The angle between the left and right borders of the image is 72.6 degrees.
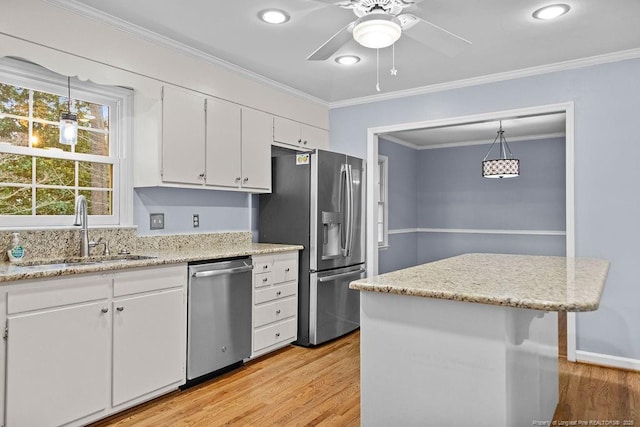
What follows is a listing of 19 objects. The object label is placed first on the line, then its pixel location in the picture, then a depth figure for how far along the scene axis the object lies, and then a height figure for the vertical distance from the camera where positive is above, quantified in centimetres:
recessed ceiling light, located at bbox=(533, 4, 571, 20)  259 +124
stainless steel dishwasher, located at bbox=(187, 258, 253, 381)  290 -72
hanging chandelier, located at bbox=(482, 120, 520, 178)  559 +61
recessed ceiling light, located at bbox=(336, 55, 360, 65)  342 +124
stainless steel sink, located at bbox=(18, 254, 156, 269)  240 -28
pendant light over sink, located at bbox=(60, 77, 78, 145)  258 +52
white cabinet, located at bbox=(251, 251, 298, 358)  348 -73
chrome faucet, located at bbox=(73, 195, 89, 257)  278 -4
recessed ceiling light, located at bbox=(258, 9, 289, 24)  266 +124
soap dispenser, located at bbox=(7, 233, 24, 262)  246 -20
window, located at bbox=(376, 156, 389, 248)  637 +16
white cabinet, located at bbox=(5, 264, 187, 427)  206 -69
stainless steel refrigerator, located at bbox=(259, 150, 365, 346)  388 -12
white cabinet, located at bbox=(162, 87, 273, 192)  316 +57
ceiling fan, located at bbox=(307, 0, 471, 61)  220 +100
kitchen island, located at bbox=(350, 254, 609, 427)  153 -49
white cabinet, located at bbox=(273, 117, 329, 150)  418 +82
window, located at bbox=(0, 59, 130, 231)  264 +42
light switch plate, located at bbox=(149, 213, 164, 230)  332 -5
